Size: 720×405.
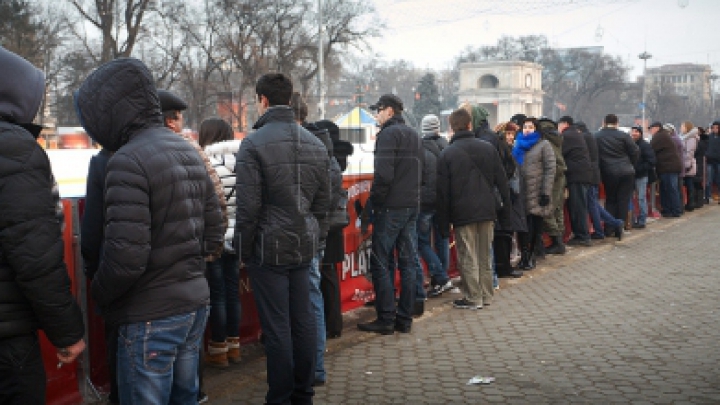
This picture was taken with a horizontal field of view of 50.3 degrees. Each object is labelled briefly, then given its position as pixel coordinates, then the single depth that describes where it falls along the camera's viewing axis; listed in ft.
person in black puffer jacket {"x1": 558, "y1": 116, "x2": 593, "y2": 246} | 38.17
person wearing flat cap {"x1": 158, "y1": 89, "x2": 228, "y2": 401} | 15.08
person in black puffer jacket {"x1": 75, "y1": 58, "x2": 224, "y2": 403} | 9.89
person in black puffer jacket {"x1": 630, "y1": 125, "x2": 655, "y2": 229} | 46.85
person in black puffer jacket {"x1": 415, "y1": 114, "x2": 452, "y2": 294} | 25.27
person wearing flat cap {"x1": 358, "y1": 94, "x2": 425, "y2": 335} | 21.47
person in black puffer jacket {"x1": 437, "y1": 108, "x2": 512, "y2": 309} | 24.58
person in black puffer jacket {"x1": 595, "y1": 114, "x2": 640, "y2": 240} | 42.14
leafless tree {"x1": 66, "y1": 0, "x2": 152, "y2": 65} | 92.12
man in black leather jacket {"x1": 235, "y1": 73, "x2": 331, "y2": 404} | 14.52
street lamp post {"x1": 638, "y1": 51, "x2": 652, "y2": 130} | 149.61
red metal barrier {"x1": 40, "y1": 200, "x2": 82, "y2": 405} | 15.15
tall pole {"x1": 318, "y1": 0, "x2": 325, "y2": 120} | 80.96
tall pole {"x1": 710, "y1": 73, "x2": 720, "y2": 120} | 154.15
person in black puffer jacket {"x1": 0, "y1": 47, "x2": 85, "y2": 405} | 8.86
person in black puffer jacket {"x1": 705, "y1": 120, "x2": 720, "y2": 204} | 60.03
